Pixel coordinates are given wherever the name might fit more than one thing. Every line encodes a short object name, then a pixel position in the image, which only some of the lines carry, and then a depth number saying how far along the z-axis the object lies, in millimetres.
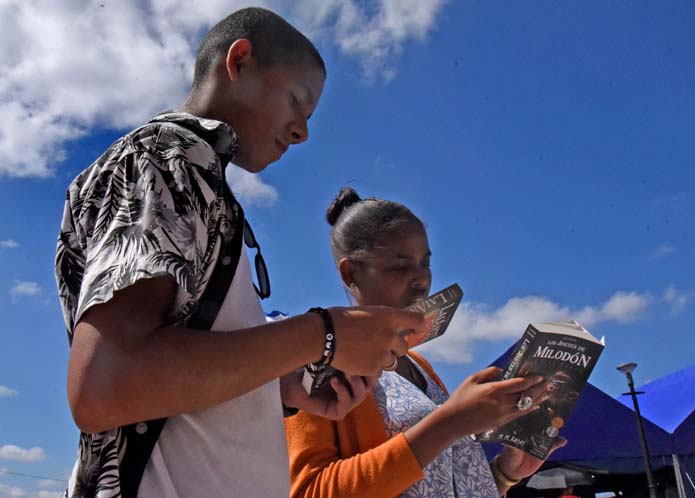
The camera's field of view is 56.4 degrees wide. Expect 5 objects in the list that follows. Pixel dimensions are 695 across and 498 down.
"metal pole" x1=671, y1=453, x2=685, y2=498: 7227
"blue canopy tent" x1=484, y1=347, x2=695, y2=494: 7770
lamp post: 7195
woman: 1673
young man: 838
